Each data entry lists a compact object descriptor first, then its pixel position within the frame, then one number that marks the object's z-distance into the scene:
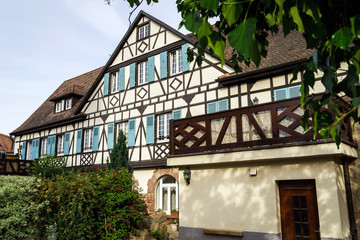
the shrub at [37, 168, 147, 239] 9.05
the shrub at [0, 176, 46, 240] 8.34
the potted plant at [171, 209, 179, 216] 13.12
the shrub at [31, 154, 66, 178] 14.28
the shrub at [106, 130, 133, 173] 13.16
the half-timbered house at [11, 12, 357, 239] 6.98
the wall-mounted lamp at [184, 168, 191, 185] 8.57
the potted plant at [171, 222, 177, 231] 12.70
